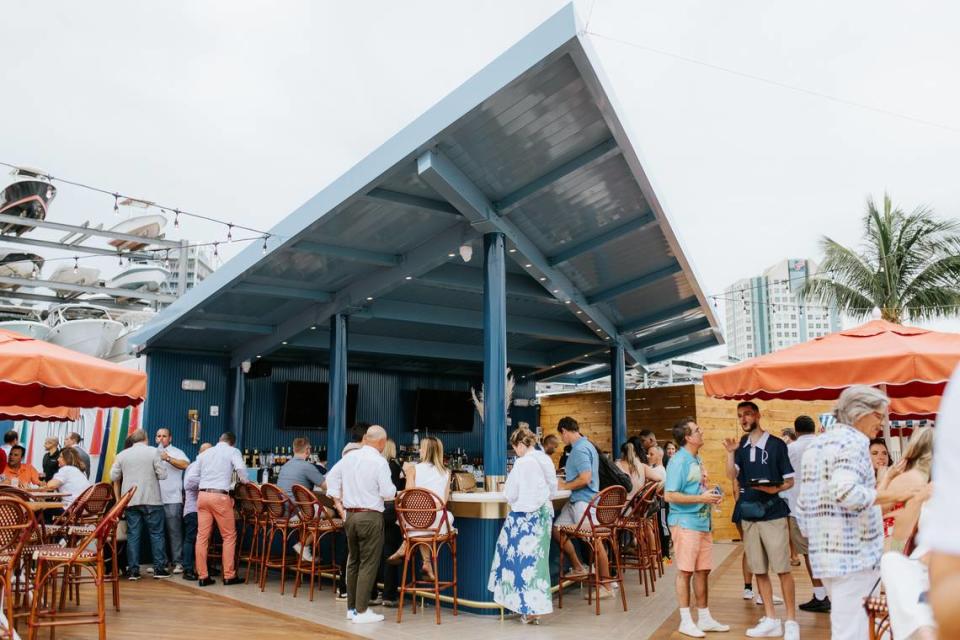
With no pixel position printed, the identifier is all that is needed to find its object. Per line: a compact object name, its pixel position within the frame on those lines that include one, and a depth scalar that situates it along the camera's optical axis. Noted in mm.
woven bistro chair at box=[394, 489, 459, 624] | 6520
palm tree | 16188
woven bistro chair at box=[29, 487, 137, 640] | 5449
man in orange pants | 8328
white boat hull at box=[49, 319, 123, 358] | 16125
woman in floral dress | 6309
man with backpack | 7320
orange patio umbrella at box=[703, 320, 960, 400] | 5020
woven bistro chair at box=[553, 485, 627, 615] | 7082
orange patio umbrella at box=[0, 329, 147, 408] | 5480
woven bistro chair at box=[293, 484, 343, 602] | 7527
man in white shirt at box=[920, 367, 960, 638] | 892
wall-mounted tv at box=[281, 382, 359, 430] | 14148
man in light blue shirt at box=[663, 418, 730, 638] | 5918
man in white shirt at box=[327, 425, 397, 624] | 6500
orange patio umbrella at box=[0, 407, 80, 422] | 8474
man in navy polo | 5680
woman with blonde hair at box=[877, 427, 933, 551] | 3557
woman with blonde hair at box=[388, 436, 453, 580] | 6766
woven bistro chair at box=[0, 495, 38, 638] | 5141
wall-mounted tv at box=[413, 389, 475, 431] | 15549
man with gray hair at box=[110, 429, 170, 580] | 8492
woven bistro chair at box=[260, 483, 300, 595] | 7973
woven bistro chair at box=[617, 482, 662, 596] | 7562
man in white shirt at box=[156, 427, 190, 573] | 8867
